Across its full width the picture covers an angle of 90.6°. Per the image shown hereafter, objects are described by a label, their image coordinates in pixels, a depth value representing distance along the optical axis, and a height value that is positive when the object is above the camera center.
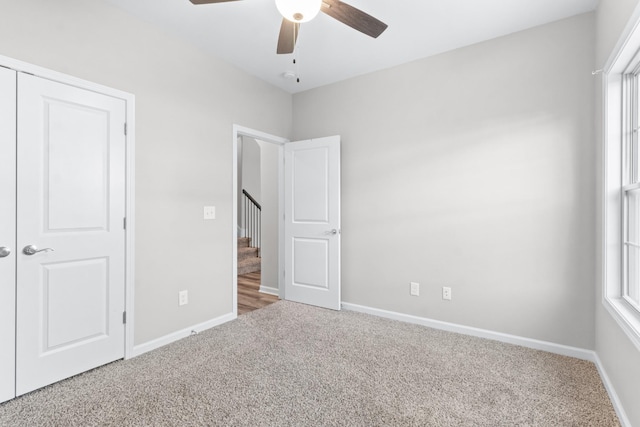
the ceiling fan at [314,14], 1.62 +1.15
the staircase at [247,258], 5.66 -0.81
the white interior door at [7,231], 1.89 -0.09
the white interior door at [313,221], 3.67 -0.08
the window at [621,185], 1.91 +0.19
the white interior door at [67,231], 1.99 -0.10
